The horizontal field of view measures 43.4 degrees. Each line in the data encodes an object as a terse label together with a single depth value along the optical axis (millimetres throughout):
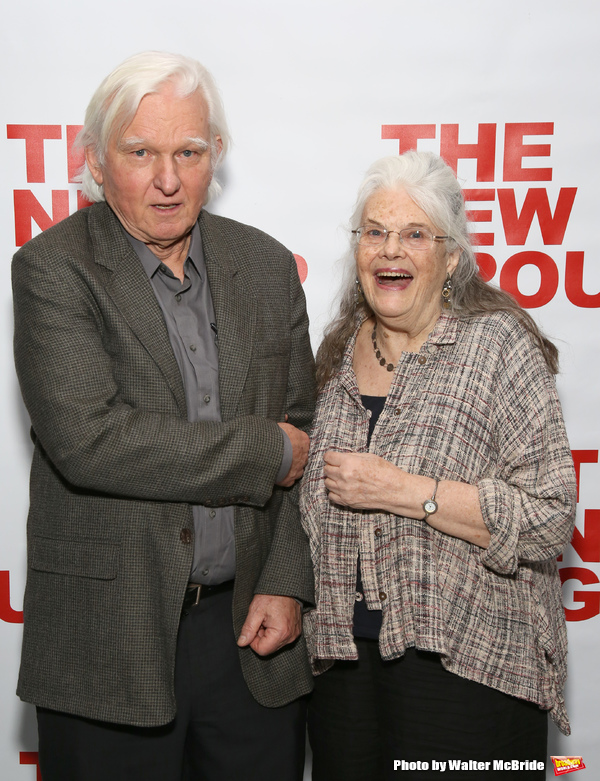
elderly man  1508
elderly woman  1643
